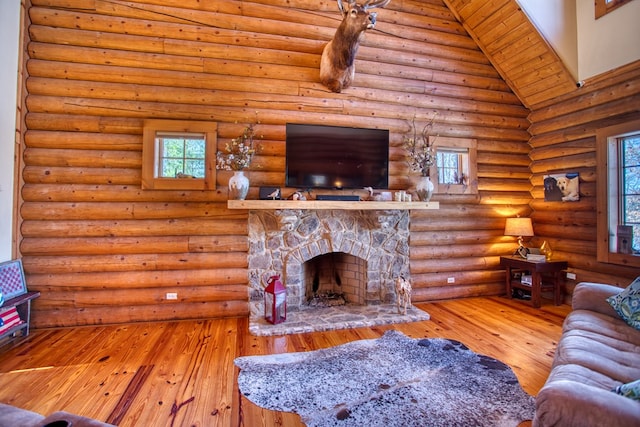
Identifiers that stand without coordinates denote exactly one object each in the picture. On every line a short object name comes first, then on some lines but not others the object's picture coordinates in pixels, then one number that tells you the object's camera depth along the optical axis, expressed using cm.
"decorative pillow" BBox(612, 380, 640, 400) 119
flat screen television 372
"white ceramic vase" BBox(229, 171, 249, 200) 336
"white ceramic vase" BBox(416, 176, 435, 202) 393
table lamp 438
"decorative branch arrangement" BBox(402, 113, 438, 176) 399
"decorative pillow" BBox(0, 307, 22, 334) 275
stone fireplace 369
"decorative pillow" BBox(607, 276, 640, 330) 206
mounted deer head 306
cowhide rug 192
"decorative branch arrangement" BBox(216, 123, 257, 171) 342
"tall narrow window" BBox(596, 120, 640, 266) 358
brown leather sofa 114
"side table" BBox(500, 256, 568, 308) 407
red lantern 335
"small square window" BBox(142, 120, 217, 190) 346
